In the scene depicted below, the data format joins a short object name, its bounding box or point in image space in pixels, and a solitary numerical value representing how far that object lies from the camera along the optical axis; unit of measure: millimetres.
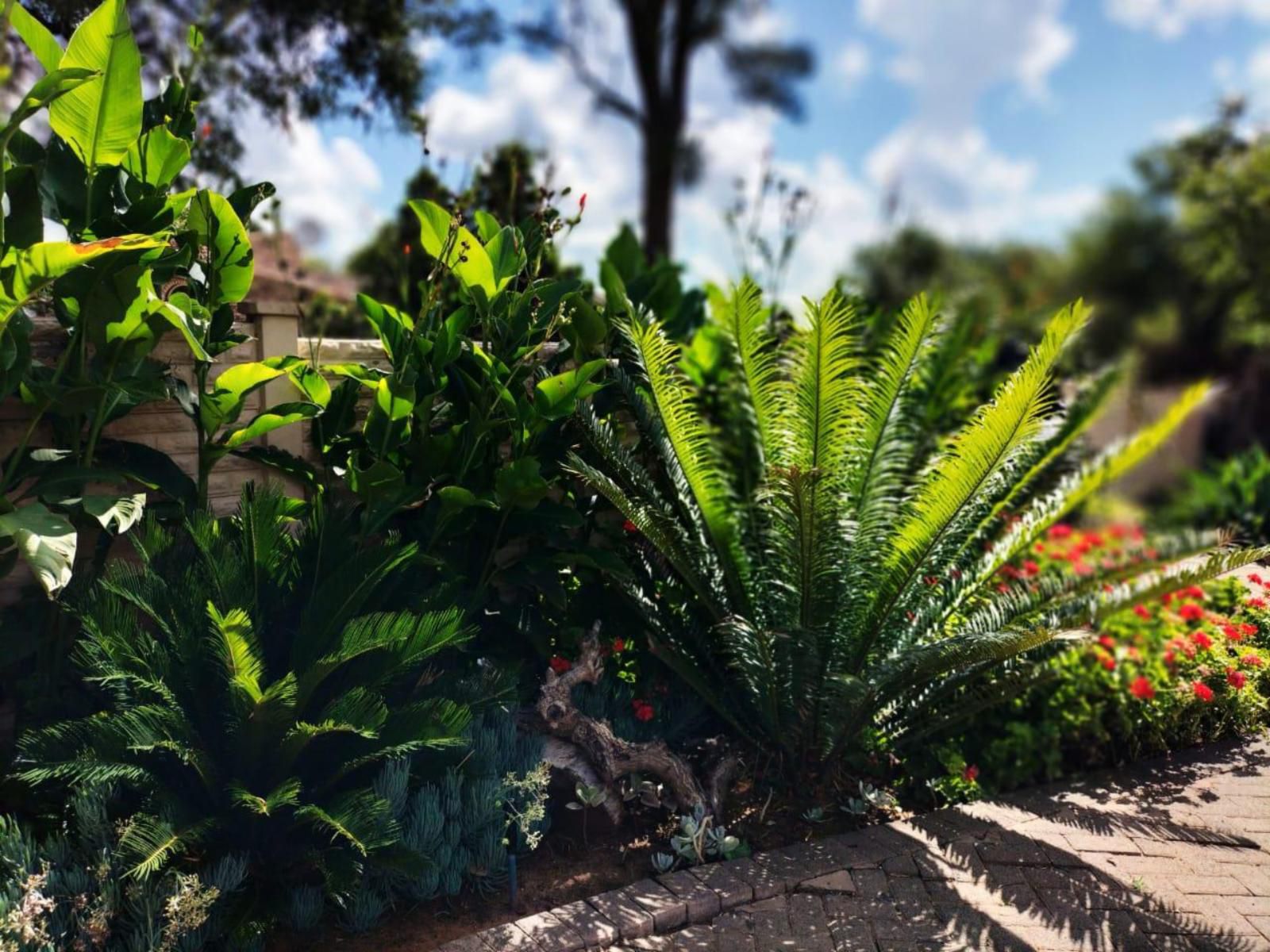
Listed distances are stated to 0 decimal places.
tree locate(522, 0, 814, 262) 13992
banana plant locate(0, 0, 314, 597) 3354
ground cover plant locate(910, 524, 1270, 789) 4574
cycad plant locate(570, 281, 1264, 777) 3896
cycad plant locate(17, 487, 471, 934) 2951
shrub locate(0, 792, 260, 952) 2803
